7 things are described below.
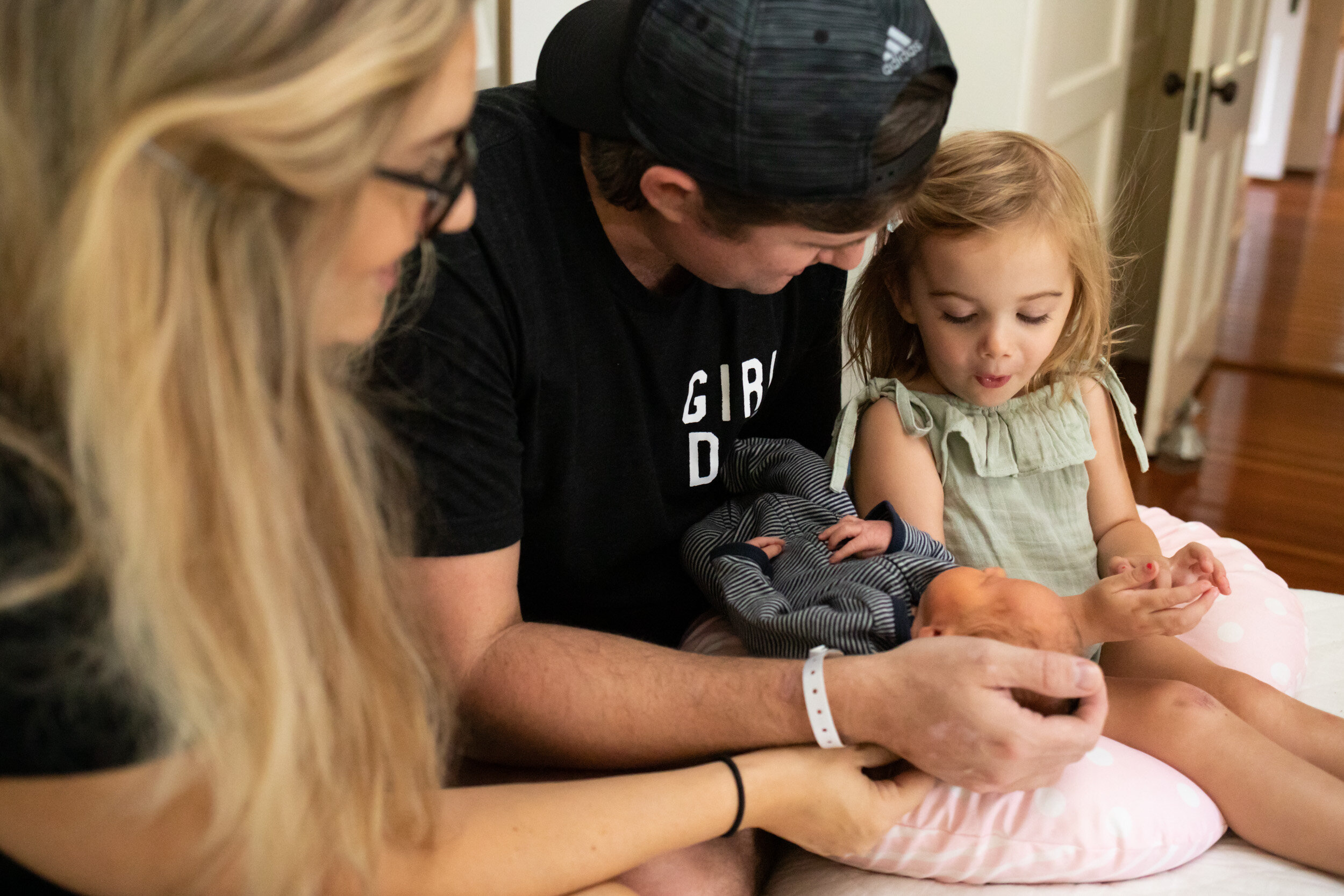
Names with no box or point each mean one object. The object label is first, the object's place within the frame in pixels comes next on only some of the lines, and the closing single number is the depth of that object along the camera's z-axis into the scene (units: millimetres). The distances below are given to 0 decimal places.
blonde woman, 692
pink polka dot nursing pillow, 1170
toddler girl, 1274
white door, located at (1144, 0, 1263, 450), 3072
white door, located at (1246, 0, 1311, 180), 5965
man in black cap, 1064
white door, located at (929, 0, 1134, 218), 2375
